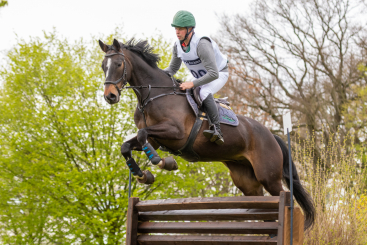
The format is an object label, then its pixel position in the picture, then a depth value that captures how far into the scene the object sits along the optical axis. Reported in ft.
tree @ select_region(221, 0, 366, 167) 84.74
